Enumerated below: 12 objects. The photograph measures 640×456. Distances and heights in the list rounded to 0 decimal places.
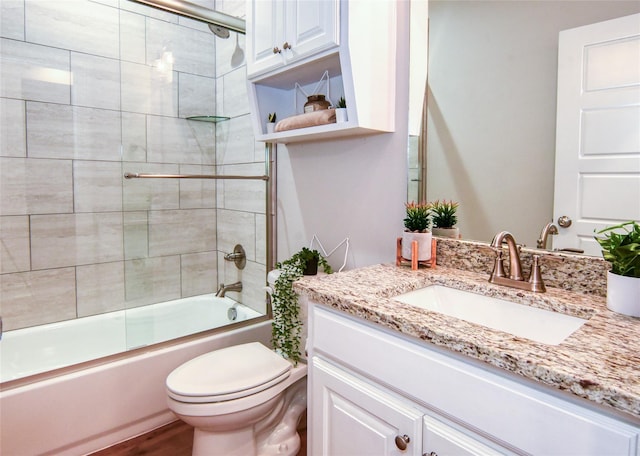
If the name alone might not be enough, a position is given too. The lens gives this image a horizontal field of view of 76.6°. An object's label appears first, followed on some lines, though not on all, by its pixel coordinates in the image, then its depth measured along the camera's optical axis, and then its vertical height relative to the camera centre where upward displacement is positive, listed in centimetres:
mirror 121 +33
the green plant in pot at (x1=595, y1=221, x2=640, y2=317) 94 -15
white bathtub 203 -70
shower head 238 +104
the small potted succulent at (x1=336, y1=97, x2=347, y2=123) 155 +35
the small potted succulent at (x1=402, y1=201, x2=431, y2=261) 144 -9
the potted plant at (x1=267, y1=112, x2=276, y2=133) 196 +40
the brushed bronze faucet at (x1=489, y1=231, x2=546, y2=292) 118 -19
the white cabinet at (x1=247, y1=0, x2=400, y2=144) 146 +60
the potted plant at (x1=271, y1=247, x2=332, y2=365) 172 -43
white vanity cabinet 70 -42
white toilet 143 -71
